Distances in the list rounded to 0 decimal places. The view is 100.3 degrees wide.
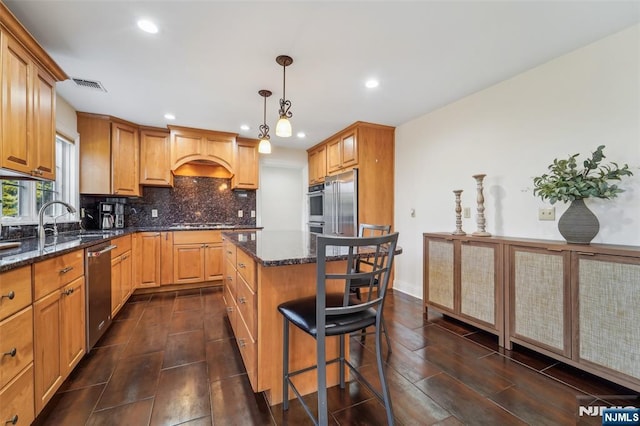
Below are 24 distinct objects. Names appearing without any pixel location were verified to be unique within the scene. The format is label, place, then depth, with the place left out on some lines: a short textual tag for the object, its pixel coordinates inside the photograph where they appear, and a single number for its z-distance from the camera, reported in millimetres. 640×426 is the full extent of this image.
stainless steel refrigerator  3714
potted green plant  1810
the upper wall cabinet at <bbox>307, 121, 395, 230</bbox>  3707
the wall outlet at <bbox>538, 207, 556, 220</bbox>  2215
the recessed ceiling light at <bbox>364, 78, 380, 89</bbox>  2555
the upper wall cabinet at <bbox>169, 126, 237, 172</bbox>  3936
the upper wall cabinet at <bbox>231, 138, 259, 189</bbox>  4352
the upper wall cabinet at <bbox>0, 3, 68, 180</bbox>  1589
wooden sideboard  1617
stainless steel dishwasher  2014
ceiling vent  2531
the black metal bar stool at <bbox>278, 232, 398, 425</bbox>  1137
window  2293
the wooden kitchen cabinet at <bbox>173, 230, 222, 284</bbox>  3752
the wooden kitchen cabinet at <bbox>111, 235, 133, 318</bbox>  2600
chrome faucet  1972
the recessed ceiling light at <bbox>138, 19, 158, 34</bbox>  1767
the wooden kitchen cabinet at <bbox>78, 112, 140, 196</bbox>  3418
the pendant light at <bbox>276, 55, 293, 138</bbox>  2035
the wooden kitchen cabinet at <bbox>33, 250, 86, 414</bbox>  1402
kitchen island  1495
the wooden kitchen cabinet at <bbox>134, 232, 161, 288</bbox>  3578
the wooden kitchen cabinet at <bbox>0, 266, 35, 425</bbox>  1149
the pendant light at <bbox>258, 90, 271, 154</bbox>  2496
